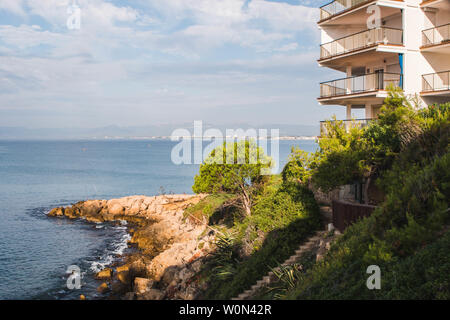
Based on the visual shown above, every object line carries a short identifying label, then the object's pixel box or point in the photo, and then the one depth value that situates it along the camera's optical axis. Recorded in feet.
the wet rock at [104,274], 93.04
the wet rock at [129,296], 76.42
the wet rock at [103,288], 84.40
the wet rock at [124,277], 86.38
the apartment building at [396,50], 84.84
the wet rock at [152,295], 74.02
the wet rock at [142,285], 80.04
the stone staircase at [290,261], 57.41
